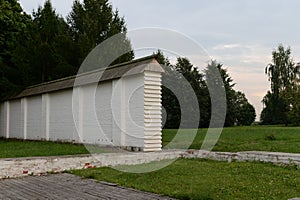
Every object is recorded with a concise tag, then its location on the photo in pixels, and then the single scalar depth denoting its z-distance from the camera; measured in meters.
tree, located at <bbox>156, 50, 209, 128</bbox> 19.55
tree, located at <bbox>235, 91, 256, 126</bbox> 43.62
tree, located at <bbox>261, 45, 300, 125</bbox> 43.99
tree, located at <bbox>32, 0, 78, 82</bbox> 20.36
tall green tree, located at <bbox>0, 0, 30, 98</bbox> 20.67
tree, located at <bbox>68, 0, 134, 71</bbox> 23.00
